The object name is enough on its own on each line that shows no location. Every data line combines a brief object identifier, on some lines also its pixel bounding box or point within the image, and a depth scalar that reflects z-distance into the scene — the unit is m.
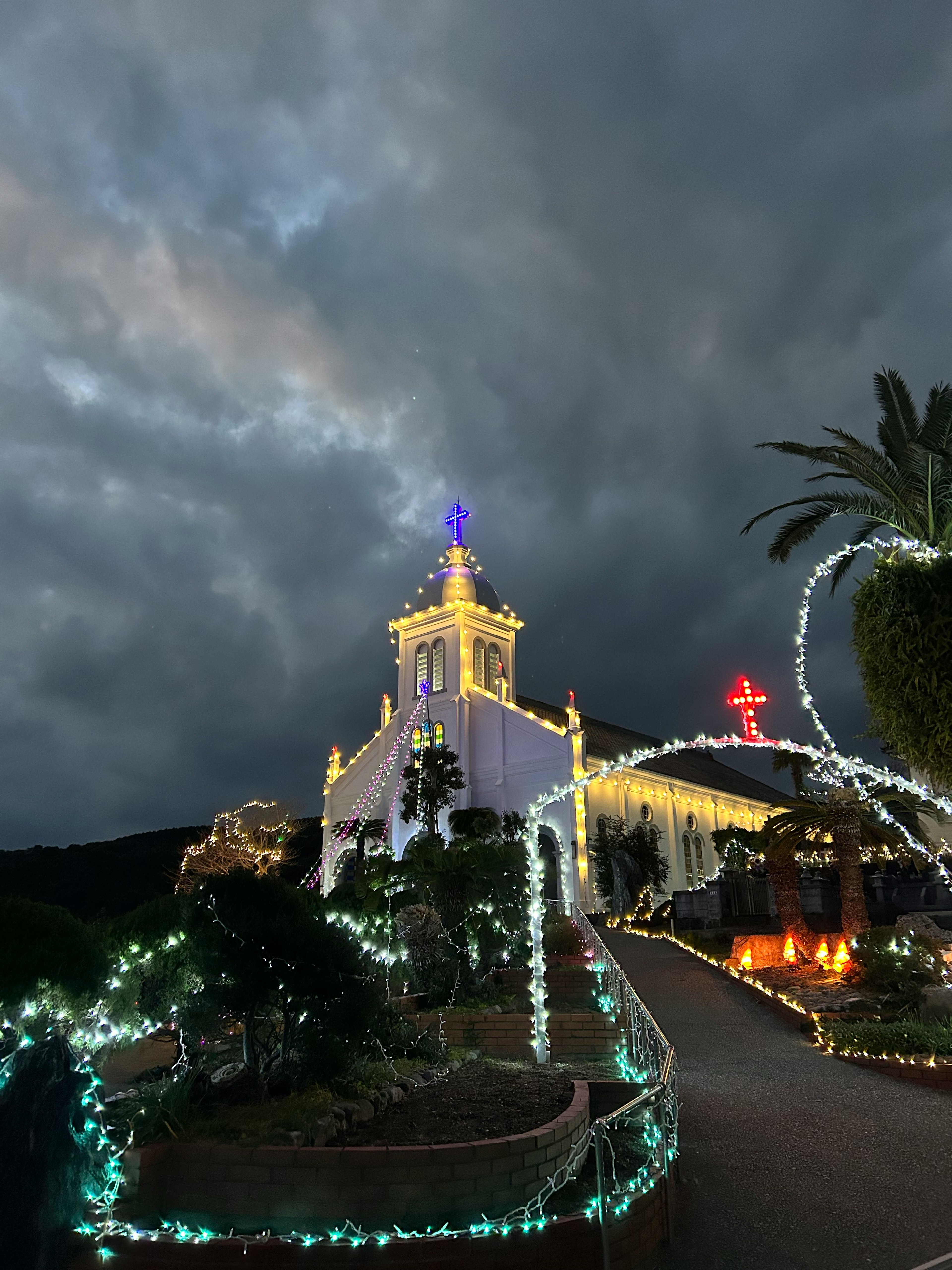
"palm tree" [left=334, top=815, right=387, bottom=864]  34.59
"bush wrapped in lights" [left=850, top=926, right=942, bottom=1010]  15.22
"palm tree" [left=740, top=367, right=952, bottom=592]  10.01
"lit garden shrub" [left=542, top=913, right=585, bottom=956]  21.53
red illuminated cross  48.28
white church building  38.56
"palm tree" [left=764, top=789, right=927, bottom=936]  19.98
